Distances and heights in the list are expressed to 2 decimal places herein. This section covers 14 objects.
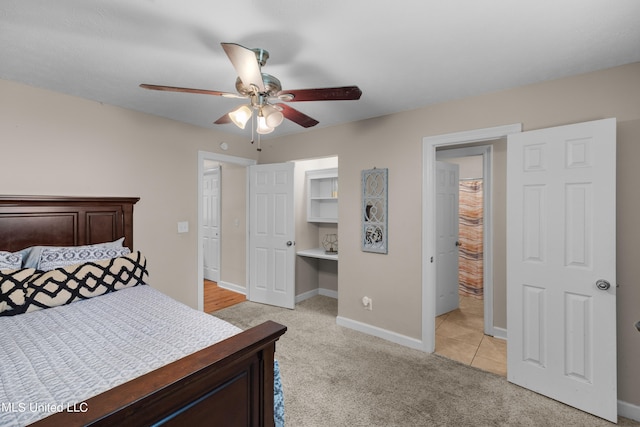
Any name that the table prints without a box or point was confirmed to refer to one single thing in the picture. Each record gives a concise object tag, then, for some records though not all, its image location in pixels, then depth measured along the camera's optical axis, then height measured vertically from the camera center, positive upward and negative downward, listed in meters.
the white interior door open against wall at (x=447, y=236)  3.77 -0.32
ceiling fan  1.61 +0.70
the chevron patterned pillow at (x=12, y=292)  1.82 -0.50
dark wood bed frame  0.82 -0.59
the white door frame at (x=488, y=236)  3.27 -0.27
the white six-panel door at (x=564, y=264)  1.97 -0.37
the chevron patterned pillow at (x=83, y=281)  1.94 -0.50
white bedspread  1.04 -0.63
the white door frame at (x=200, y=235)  3.61 -0.28
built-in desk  4.01 -0.59
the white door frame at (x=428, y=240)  2.86 -0.27
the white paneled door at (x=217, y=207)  4.98 +0.09
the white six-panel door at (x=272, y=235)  3.98 -0.32
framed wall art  3.17 +0.02
